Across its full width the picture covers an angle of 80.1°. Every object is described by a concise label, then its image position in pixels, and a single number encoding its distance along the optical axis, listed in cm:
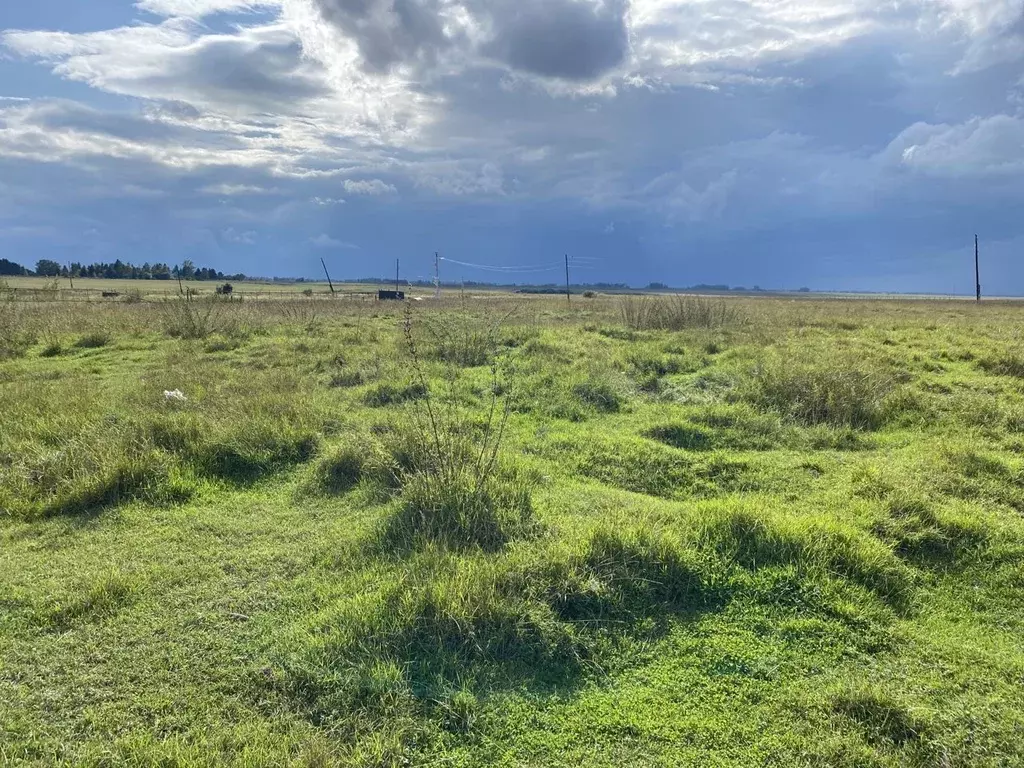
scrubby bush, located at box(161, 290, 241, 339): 1596
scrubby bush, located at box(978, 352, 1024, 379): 1070
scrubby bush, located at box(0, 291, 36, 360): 1332
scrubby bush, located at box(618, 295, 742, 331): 1811
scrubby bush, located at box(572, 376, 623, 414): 879
